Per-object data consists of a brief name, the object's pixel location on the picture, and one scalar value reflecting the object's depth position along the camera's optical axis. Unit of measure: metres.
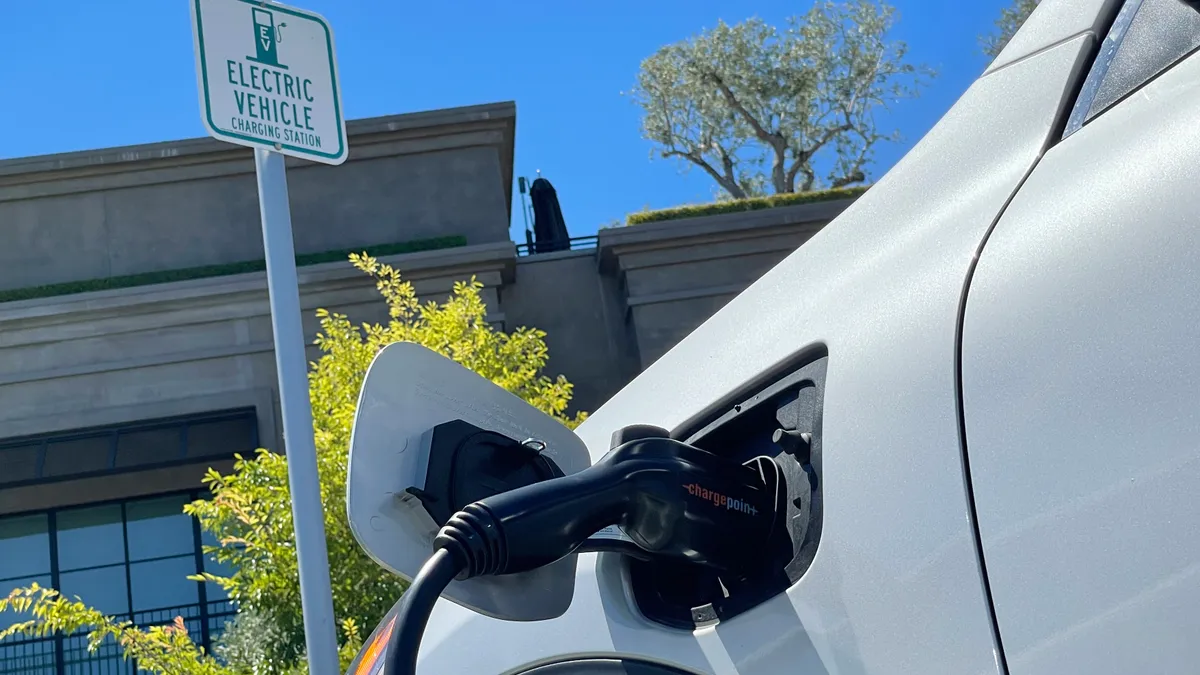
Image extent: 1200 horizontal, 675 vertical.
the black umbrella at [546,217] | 15.91
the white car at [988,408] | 0.86
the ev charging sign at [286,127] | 2.28
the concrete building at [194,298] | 13.40
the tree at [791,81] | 23.48
